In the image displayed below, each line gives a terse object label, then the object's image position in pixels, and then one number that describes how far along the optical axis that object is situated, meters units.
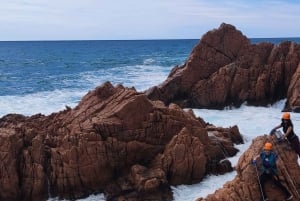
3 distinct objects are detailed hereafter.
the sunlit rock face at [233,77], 36.56
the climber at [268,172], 13.75
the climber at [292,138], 16.00
